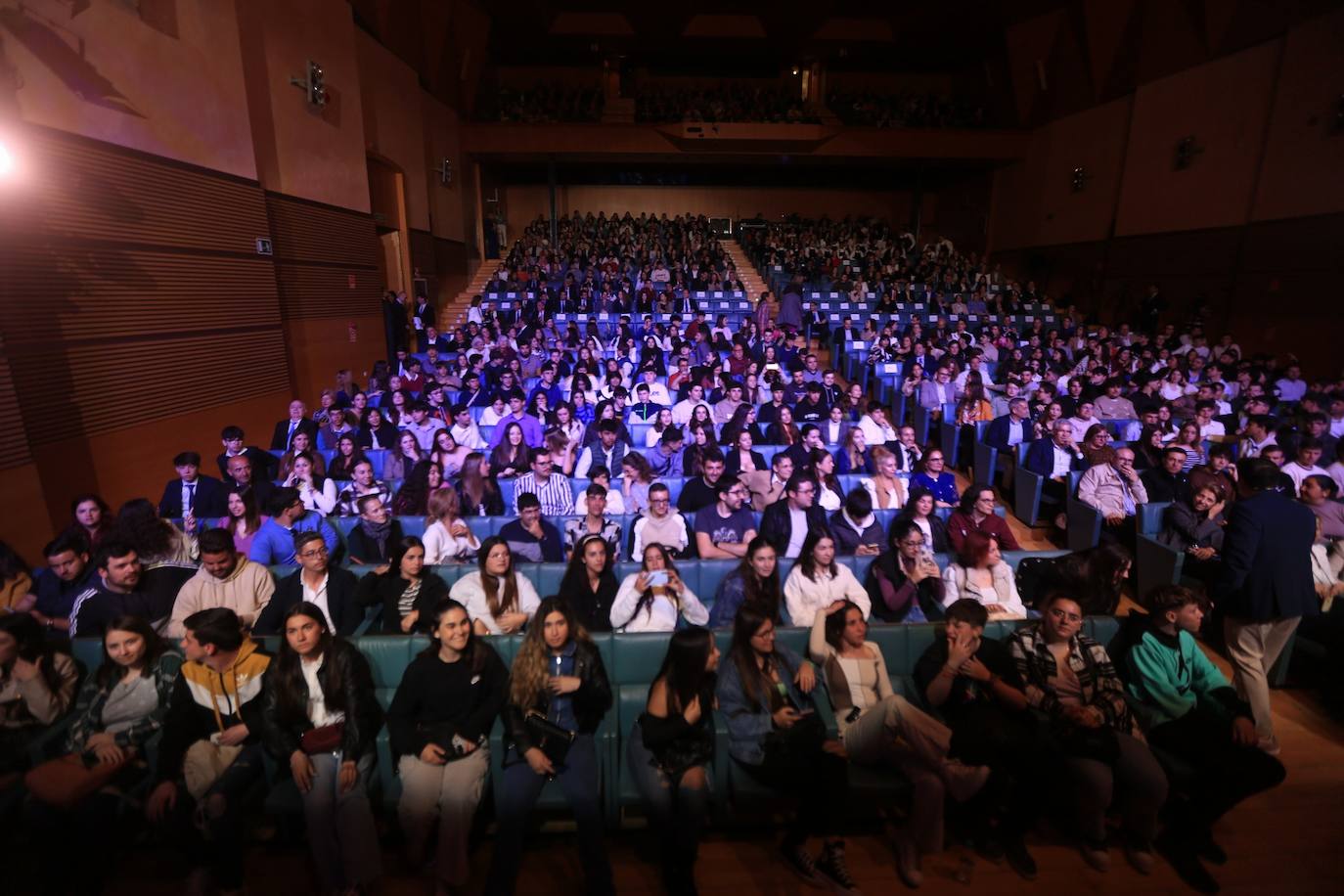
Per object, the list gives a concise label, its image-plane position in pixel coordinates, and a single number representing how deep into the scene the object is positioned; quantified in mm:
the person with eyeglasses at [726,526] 3717
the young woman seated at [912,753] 2248
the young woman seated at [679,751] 2188
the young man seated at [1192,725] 2283
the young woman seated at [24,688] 2324
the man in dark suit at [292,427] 5586
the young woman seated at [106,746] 2137
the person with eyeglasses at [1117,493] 4312
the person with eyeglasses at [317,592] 2953
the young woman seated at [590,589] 3072
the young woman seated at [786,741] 2242
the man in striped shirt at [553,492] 4391
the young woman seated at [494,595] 2859
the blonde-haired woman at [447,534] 3689
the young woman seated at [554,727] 2154
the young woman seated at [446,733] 2176
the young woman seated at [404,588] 2984
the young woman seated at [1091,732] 2273
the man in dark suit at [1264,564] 2818
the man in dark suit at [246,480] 4176
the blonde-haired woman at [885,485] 4366
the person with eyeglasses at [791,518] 3781
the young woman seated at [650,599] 2934
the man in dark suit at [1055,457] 5059
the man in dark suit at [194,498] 4367
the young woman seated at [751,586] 2951
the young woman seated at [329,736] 2174
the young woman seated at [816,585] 3039
